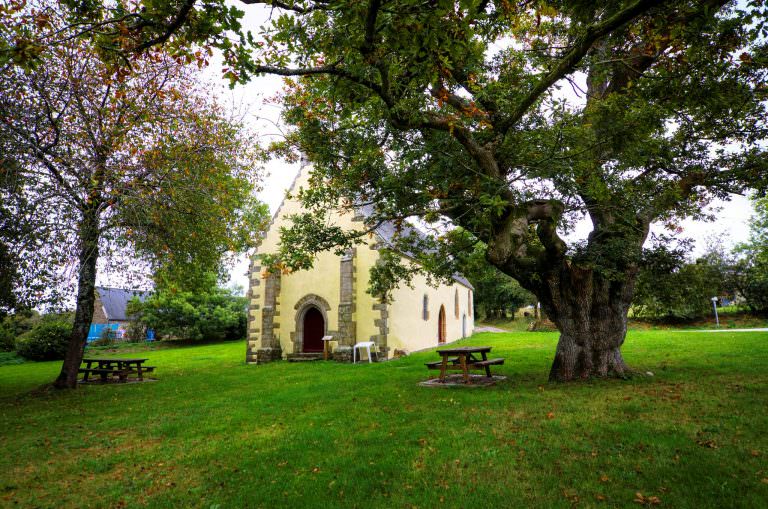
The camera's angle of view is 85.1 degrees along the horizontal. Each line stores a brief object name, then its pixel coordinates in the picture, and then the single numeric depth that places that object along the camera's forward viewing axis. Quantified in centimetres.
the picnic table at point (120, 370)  1438
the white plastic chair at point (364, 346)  1732
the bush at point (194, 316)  3223
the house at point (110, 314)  4396
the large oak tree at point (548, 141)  615
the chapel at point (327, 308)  1806
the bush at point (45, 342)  2556
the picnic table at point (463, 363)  1052
